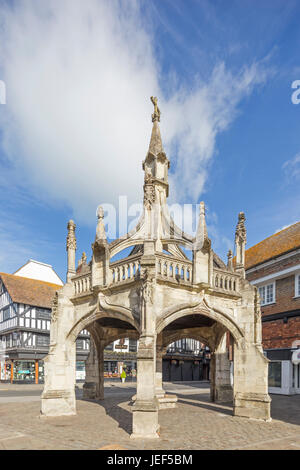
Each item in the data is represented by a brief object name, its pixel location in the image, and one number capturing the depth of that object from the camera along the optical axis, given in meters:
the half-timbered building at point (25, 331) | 38.03
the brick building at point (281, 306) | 22.50
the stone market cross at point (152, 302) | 10.98
